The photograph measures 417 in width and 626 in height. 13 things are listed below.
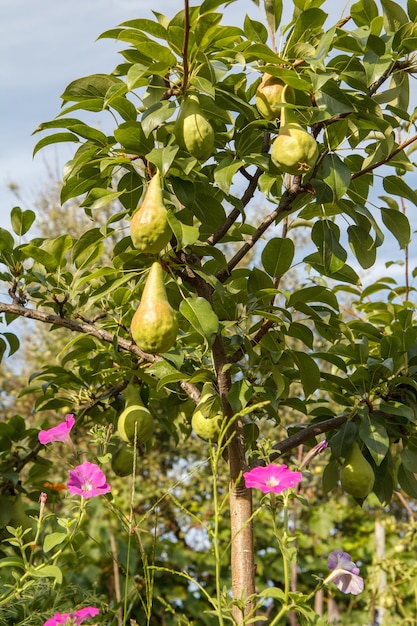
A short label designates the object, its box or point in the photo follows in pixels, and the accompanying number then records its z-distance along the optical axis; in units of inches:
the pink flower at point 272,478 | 44.1
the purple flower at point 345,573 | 50.6
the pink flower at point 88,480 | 50.5
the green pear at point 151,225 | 47.5
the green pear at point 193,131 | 48.6
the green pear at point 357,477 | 61.7
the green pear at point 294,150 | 49.6
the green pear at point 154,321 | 48.4
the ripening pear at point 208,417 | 57.4
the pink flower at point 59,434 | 54.5
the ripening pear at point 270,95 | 54.1
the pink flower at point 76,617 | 49.7
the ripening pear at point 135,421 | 64.7
